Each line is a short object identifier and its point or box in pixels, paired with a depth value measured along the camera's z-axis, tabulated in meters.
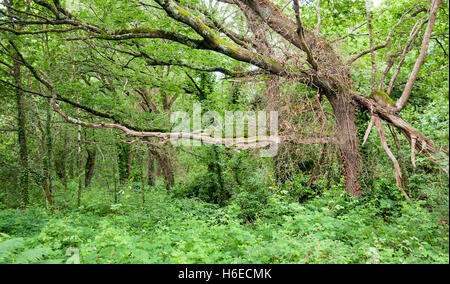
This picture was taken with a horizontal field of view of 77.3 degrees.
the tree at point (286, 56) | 5.95
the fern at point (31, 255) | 3.78
